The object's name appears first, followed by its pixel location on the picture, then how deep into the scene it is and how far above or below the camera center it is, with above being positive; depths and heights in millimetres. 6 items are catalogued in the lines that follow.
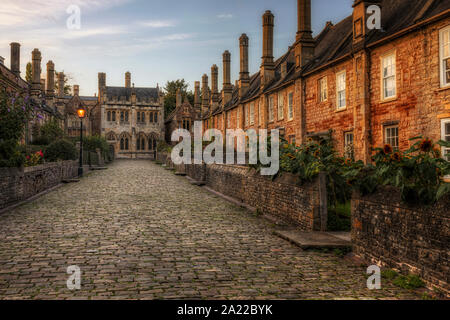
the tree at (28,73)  85588 +21045
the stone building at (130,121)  76875 +9242
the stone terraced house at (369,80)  15477 +4394
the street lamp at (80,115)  25453 +3735
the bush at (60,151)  26500 +1074
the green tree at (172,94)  92625 +17545
